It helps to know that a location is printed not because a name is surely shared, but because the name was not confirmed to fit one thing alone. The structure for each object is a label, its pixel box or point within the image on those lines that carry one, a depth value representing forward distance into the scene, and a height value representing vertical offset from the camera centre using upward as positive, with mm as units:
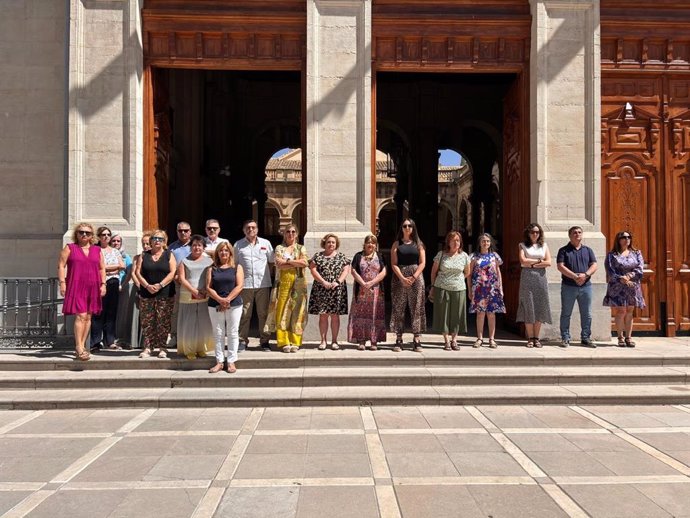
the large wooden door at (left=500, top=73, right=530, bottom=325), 9828 +1447
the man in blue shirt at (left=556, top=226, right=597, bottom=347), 8609 -300
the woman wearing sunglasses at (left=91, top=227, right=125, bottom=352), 8188 -500
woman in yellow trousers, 8117 -498
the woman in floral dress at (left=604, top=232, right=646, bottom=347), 8641 -284
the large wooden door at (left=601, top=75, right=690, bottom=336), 9688 +1426
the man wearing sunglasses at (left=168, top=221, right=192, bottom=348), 8141 +197
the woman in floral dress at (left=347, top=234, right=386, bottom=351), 8266 -534
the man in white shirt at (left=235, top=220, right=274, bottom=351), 8156 -166
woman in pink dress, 7496 -222
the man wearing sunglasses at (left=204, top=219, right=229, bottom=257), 8179 +436
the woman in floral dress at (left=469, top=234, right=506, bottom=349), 8383 -396
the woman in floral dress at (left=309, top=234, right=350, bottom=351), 8258 -328
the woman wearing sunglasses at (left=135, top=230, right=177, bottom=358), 7770 -393
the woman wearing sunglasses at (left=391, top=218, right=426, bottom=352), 8203 -290
